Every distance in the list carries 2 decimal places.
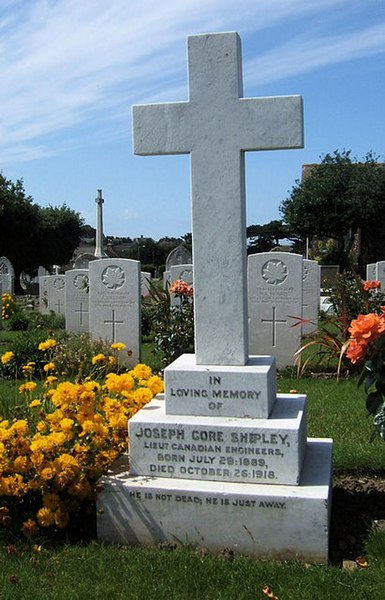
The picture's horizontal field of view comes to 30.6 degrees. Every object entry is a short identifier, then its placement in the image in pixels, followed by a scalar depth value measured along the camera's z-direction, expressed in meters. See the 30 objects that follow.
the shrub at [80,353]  9.30
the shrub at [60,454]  3.93
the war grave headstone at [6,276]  22.83
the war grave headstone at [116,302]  10.18
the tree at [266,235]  60.88
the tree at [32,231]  36.88
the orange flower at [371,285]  9.91
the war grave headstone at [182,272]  13.93
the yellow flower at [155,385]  4.96
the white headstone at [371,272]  15.59
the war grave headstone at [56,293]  18.50
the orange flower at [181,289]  10.27
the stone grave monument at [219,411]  3.79
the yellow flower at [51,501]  3.92
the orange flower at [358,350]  3.81
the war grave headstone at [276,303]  10.03
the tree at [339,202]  32.50
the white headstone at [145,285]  15.84
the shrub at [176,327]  9.80
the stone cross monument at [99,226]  28.89
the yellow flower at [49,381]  5.10
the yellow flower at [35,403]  4.60
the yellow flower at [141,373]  5.11
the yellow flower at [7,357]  5.66
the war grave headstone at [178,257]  22.05
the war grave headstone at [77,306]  13.51
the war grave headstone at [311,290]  13.21
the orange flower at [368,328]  3.80
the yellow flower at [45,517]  3.88
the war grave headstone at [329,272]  25.03
